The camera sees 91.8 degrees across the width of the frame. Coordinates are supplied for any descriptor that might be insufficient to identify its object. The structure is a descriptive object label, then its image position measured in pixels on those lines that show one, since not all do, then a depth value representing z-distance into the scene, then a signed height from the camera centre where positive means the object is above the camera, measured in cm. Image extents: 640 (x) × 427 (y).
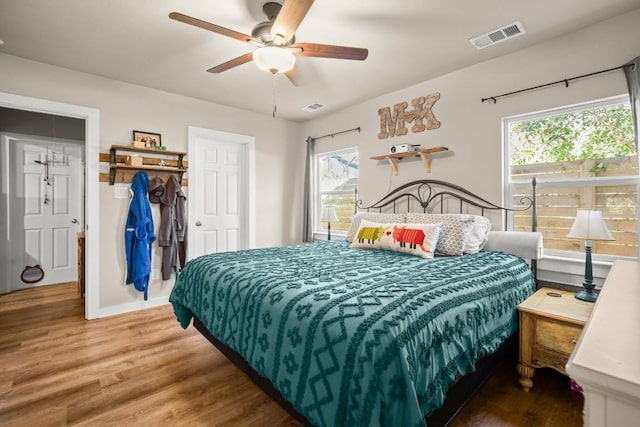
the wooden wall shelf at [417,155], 319 +62
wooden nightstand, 181 -73
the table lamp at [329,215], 399 -6
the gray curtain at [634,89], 212 +86
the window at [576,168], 230 +36
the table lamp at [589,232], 192 -12
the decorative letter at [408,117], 334 +108
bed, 108 -51
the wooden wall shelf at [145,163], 333 +53
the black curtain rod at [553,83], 228 +105
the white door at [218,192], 396 +25
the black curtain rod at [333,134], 411 +110
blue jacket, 339 -28
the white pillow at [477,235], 258 -20
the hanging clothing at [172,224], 361 -17
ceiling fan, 177 +107
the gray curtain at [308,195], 473 +24
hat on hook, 357 +23
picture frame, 351 +82
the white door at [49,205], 434 +6
